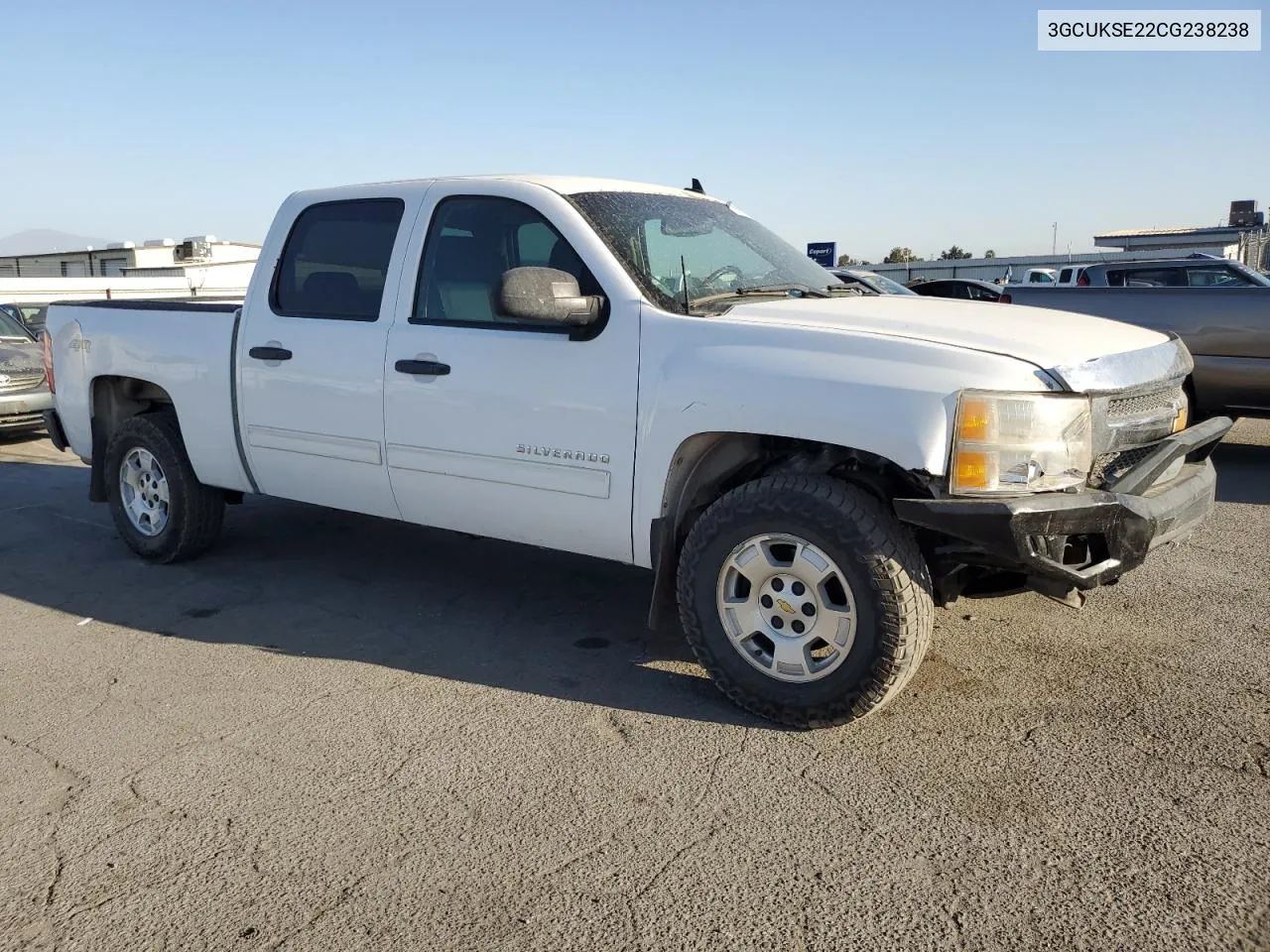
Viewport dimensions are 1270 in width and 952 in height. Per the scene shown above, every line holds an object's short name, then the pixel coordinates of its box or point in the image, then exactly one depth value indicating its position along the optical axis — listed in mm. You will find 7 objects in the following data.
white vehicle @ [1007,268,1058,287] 32103
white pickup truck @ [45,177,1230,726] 3367
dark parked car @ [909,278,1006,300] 20067
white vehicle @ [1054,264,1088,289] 20891
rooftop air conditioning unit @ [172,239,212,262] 30922
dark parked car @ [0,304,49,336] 12016
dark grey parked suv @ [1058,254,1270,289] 10680
